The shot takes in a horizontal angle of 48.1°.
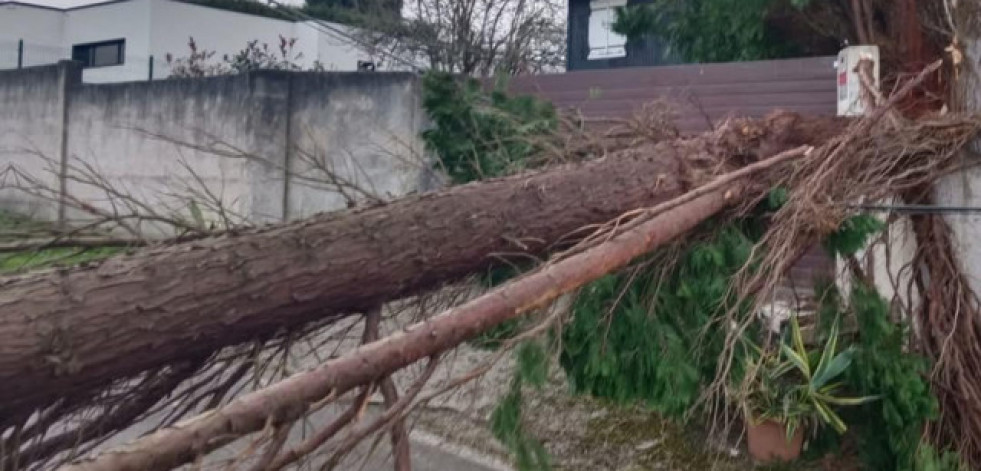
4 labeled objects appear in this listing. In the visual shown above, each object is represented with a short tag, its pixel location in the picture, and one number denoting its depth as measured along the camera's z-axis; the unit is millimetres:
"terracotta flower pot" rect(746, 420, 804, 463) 5305
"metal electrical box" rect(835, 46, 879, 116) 5652
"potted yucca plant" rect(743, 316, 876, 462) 4754
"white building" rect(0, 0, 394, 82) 20266
